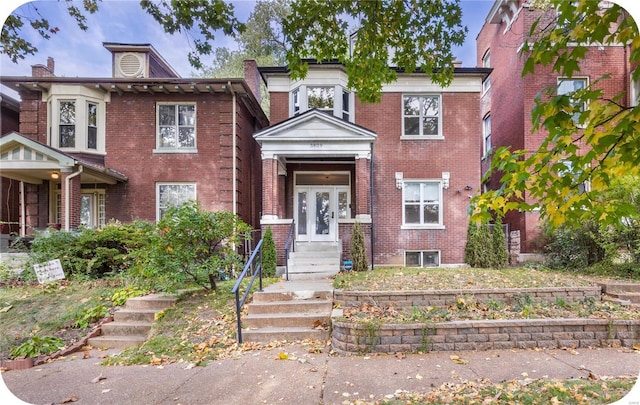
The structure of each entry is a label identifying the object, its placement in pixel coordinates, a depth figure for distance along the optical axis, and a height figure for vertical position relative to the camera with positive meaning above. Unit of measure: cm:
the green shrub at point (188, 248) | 581 -78
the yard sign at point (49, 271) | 711 -143
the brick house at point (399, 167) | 1069 +126
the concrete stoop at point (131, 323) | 506 -193
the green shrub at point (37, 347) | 448 -198
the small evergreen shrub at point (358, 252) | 856 -124
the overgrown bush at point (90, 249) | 764 -102
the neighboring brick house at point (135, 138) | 1005 +217
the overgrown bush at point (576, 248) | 844 -118
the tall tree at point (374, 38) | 379 +212
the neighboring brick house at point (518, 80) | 1011 +405
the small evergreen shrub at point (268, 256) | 851 -133
